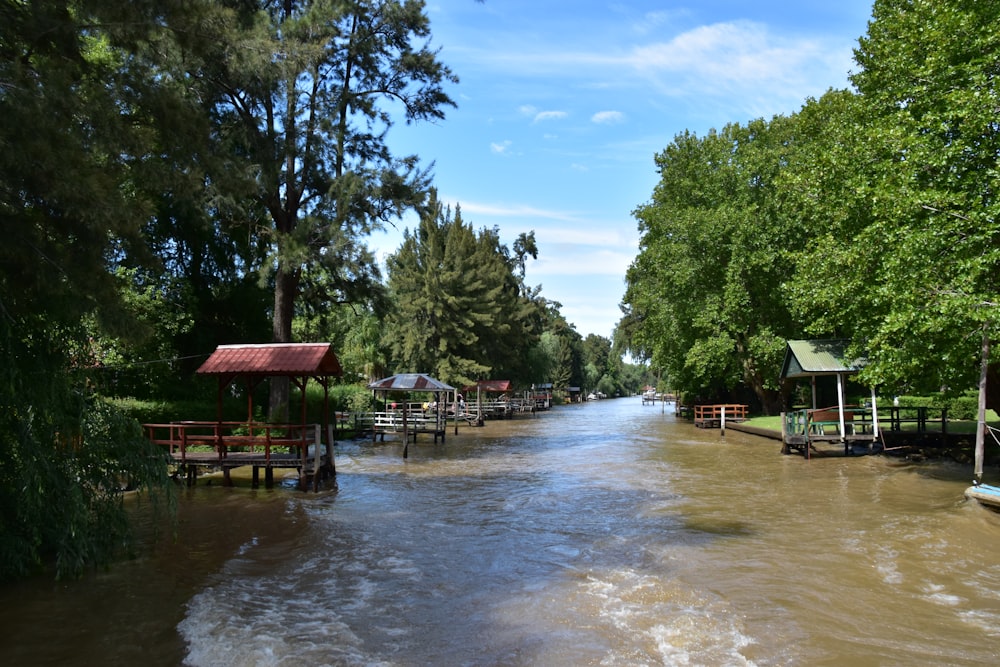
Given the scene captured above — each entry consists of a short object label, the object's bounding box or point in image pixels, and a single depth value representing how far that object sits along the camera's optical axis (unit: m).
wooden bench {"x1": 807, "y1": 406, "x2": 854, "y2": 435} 22.38
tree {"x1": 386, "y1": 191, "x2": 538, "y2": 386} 51.53
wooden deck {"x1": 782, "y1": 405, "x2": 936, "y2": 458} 21.86
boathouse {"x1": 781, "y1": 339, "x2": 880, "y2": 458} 21.88
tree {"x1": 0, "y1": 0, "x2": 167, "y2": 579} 7.19
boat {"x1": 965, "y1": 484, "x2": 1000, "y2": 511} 12.07
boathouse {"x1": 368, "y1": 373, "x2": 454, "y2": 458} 30.52
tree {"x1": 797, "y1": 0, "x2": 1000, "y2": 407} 12.41
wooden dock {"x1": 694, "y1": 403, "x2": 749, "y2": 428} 38.84
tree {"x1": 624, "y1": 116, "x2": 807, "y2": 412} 32.38
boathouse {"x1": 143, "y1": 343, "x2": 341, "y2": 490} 16.30
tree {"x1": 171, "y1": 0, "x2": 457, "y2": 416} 21.98
